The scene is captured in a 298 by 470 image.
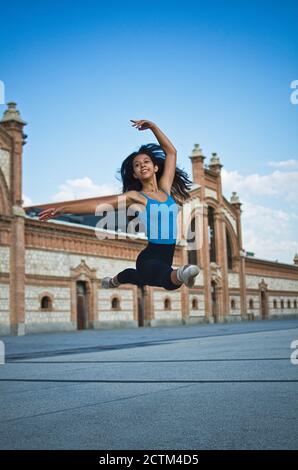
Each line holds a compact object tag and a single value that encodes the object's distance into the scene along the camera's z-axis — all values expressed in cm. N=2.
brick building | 2788
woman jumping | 431
